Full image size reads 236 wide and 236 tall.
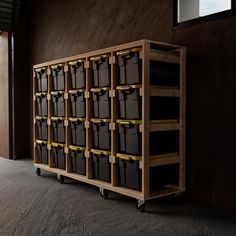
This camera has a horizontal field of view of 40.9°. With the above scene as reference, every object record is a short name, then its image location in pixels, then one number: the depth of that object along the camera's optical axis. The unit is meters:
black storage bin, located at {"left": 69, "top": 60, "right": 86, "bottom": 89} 4.25
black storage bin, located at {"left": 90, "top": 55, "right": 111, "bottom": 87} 3.85
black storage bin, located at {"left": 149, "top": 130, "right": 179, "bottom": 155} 3.52
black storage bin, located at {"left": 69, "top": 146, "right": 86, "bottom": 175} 4.27
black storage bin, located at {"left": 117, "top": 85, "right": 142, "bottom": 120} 3.42
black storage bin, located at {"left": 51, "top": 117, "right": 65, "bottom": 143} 4.66
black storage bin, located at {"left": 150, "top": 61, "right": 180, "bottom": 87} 3.49
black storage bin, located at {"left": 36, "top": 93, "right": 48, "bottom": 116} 5.00
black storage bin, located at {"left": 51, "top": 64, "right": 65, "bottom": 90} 4.62
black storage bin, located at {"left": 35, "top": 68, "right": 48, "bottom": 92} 4.98
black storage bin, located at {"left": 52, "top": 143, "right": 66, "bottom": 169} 4.63
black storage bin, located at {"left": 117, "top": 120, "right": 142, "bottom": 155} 3.44
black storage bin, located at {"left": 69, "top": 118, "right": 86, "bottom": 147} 4.28
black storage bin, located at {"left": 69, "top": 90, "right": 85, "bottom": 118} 4.28
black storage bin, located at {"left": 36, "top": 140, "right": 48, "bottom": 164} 5.00
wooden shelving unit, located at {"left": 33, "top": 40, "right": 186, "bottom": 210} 3.33
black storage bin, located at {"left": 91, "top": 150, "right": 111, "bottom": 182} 3.87
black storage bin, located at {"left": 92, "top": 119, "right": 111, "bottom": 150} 3.88
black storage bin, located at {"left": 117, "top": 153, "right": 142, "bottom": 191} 3.44
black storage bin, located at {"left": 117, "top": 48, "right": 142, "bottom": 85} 3.41
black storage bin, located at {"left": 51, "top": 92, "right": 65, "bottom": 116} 4.63
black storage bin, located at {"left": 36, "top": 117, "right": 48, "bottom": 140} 5.02
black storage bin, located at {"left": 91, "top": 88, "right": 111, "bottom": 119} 3.87
